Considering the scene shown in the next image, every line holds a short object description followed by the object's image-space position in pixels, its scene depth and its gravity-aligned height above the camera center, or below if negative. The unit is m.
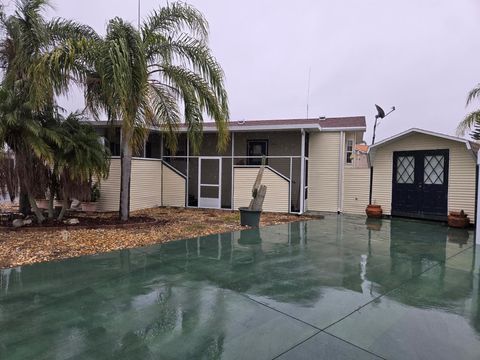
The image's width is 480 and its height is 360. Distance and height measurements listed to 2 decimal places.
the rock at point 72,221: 8.16 -1.20
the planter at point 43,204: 10.98 -1.05
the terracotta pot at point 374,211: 11.53 -1.08
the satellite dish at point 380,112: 16.56 +3.42
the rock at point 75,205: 11.55 -1.10
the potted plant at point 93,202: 11.12 -0.96
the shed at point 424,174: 10.23 +0.25
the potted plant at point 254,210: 8.80 -0.87
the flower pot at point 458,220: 9.54 -1.08
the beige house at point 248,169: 11.83 +0.34
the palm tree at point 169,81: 8.02 +2.44
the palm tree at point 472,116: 11.92 +2.42
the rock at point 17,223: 7.61 -1.18
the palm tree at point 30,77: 6.73 +2.05
